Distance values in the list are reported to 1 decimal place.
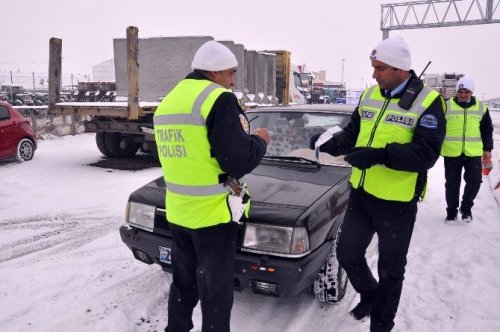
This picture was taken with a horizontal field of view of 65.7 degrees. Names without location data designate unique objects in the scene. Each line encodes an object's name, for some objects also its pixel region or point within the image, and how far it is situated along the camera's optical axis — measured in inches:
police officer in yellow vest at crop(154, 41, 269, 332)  77.1
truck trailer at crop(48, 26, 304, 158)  322.3
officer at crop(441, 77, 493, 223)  185.0
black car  97.8
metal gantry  1182.3
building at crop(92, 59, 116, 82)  1706.9
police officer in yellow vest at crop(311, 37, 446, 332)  89.2
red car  328.2
